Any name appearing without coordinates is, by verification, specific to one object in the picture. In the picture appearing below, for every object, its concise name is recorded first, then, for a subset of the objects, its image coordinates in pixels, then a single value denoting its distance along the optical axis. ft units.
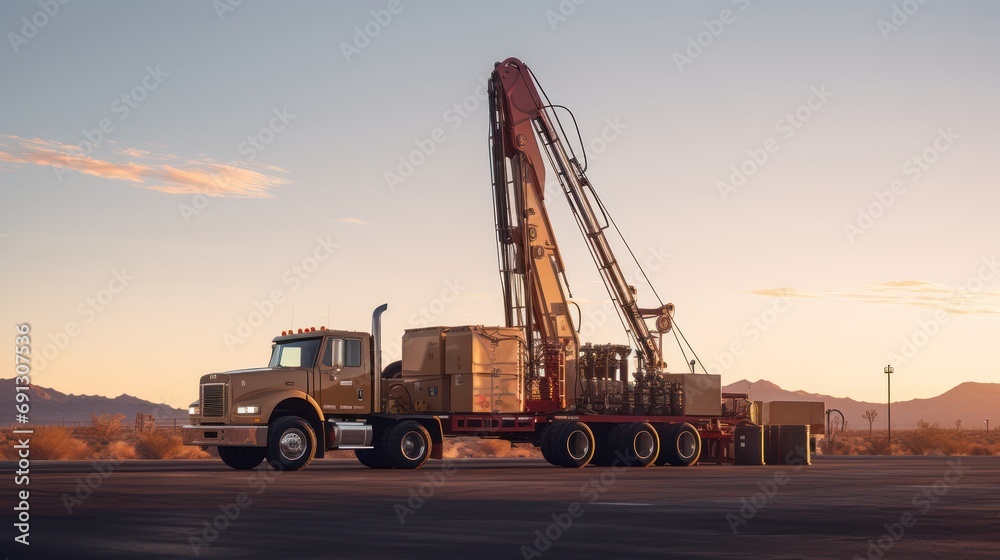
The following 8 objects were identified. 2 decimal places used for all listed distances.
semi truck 97.86
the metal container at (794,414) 130.11
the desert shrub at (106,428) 206.80
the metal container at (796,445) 124.47
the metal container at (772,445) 124.16
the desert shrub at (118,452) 163.78
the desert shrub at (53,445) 154.92
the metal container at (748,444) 122.11
